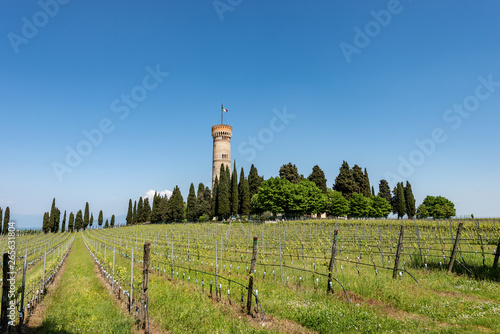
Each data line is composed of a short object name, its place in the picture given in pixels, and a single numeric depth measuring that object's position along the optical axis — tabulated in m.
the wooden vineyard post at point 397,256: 12.12
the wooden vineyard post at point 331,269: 10.59
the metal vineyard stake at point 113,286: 13.91
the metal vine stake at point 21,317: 9.05
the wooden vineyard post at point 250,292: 9.30
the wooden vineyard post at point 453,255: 12.47
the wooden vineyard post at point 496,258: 11.82
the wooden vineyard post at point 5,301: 7.88
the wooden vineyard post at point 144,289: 9.09
